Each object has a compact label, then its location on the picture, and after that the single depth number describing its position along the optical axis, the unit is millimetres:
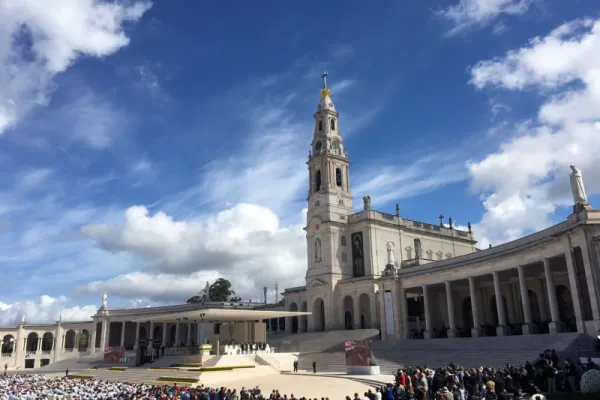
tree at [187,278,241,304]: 86750
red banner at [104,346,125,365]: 49312
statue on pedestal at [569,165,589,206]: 27172
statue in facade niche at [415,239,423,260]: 61269
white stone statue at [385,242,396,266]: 46612
